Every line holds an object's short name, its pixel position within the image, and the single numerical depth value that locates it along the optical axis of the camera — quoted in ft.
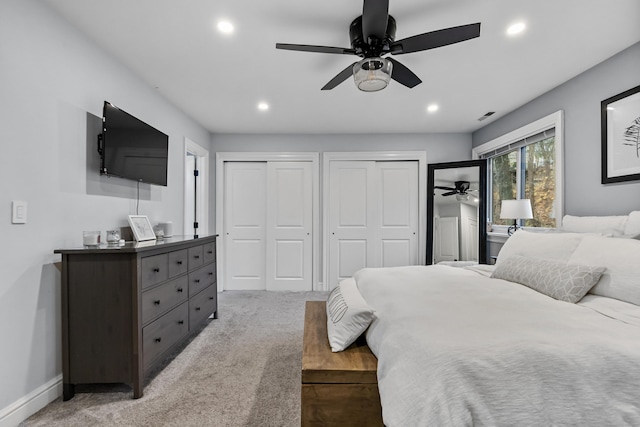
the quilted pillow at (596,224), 6.98
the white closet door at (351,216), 15.21
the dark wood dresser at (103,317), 6.10
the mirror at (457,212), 13.67
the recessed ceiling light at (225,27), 6.61
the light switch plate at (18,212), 5.40
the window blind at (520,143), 10.43
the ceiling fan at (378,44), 5.54
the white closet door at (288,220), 15.24
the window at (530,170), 10.00
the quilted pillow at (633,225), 6.49
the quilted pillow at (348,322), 5.12
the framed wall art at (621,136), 7.44
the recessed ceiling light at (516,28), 6.68
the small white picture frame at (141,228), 7.92
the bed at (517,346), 3.31
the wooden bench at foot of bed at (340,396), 4.41
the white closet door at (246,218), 15.35
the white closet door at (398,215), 15.23
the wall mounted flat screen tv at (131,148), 7.15
